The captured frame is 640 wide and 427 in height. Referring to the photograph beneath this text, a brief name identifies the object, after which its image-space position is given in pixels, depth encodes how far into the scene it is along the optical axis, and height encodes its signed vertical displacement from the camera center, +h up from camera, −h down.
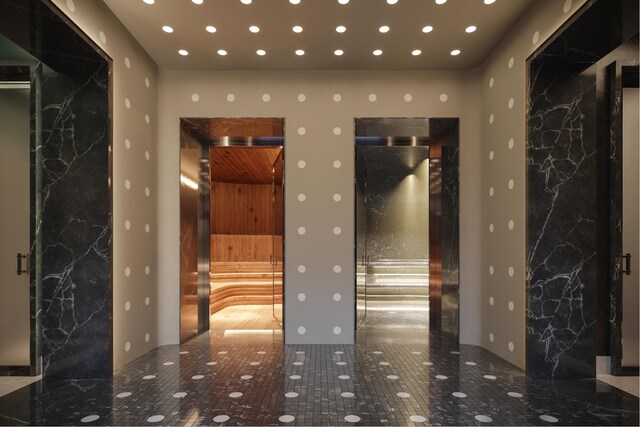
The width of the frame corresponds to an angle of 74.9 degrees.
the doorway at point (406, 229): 5.86 -0.15
